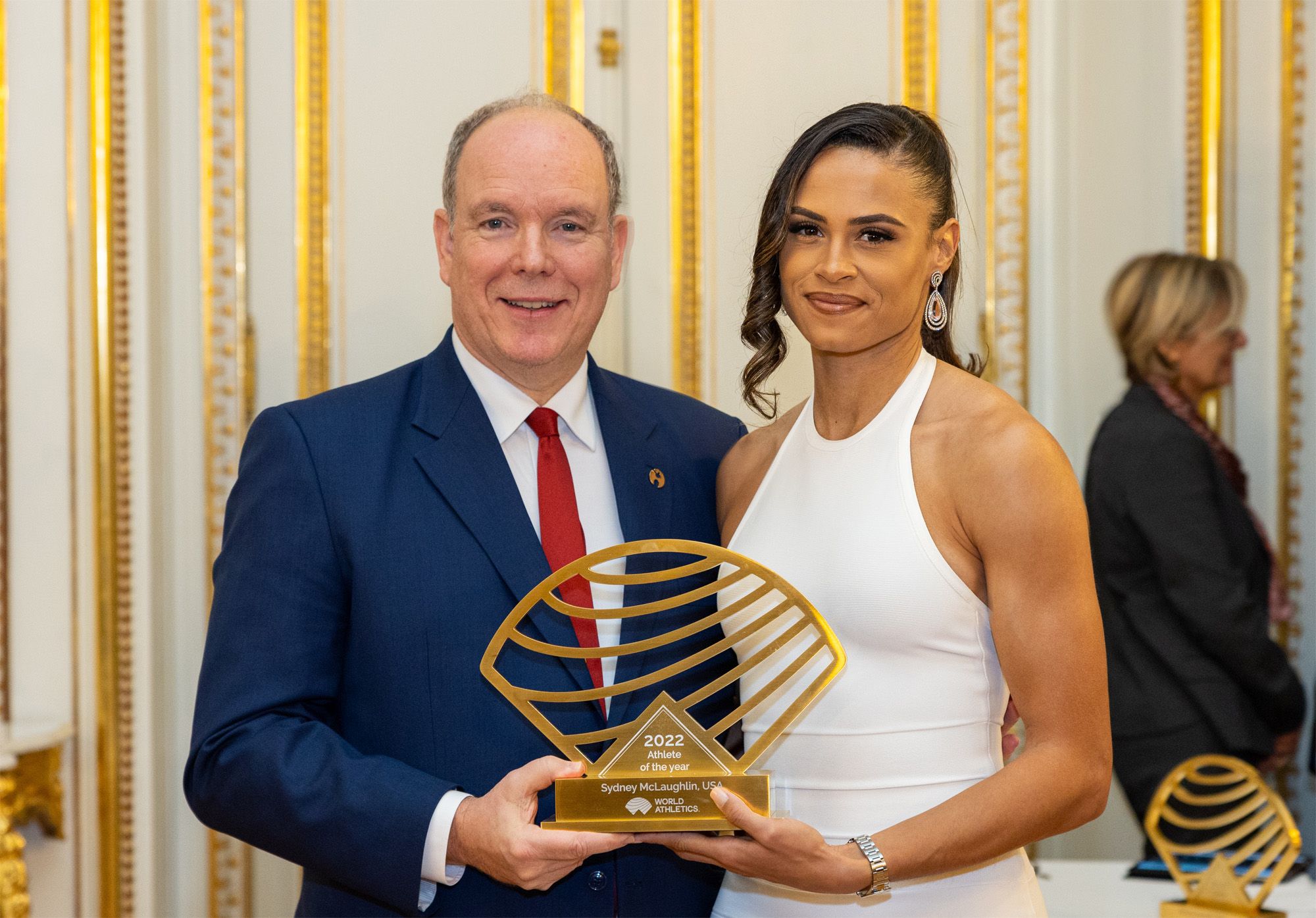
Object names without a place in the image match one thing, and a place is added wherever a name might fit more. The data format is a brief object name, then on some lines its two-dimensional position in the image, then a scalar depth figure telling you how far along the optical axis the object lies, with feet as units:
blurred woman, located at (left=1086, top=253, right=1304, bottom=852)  9.90
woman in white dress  5.14
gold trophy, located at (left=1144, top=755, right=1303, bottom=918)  6.93
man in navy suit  5.38
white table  7.43
